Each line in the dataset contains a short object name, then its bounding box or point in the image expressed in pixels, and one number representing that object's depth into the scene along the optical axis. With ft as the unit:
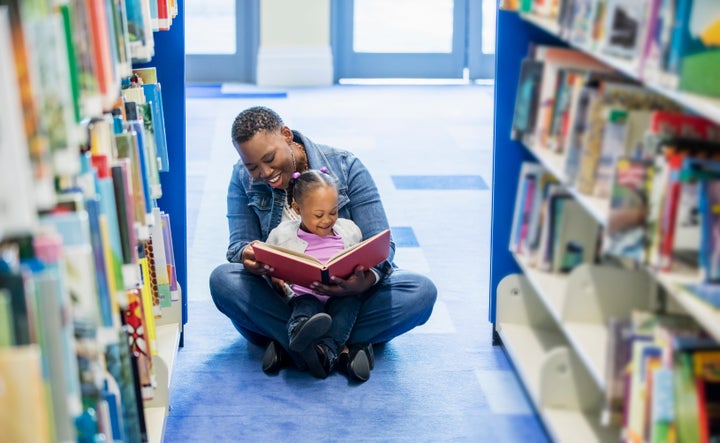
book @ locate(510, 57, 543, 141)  17.44
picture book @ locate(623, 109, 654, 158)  15.57
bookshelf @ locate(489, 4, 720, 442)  15.81
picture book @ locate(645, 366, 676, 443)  14.65
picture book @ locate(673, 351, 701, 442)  14.54
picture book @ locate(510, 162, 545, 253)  18.01
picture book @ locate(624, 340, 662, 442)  14.85
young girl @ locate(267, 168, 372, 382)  18.61
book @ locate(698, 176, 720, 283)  14.50
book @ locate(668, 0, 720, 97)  14.43
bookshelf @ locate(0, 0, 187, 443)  12.29
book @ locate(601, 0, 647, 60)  15.29
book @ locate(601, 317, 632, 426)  15.41
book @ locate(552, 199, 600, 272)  17.23
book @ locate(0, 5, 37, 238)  11.82
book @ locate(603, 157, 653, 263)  15.04
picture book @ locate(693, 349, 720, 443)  14.51
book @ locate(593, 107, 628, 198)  15.70
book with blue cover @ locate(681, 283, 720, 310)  14.24
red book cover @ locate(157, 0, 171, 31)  18.34
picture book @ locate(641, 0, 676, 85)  14.68
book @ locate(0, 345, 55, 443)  12.24
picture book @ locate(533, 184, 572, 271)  17.33
